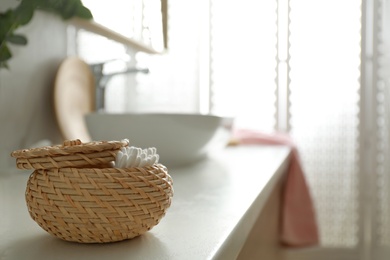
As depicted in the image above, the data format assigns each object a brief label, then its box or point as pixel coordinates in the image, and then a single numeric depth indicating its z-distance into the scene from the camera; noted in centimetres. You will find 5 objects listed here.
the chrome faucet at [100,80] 123
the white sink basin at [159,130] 99
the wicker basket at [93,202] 44
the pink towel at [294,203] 179
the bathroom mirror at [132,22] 125
